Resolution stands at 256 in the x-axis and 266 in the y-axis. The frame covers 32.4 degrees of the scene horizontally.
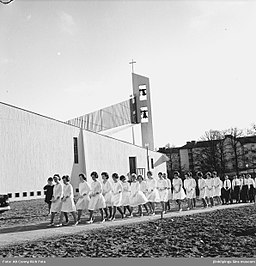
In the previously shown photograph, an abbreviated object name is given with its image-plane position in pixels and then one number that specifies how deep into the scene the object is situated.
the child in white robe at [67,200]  6.64
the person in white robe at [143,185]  7.76
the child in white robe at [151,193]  7.79
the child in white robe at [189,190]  8.93
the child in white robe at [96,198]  6.84
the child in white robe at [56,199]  6.71
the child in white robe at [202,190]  9.17
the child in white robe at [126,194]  7.40
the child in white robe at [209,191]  8.98
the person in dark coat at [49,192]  7.63
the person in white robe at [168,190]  8.45
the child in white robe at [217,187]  8.16
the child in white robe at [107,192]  7.18
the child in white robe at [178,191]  8.55
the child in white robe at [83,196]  6.80
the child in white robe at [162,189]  8.09
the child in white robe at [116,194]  7.23
